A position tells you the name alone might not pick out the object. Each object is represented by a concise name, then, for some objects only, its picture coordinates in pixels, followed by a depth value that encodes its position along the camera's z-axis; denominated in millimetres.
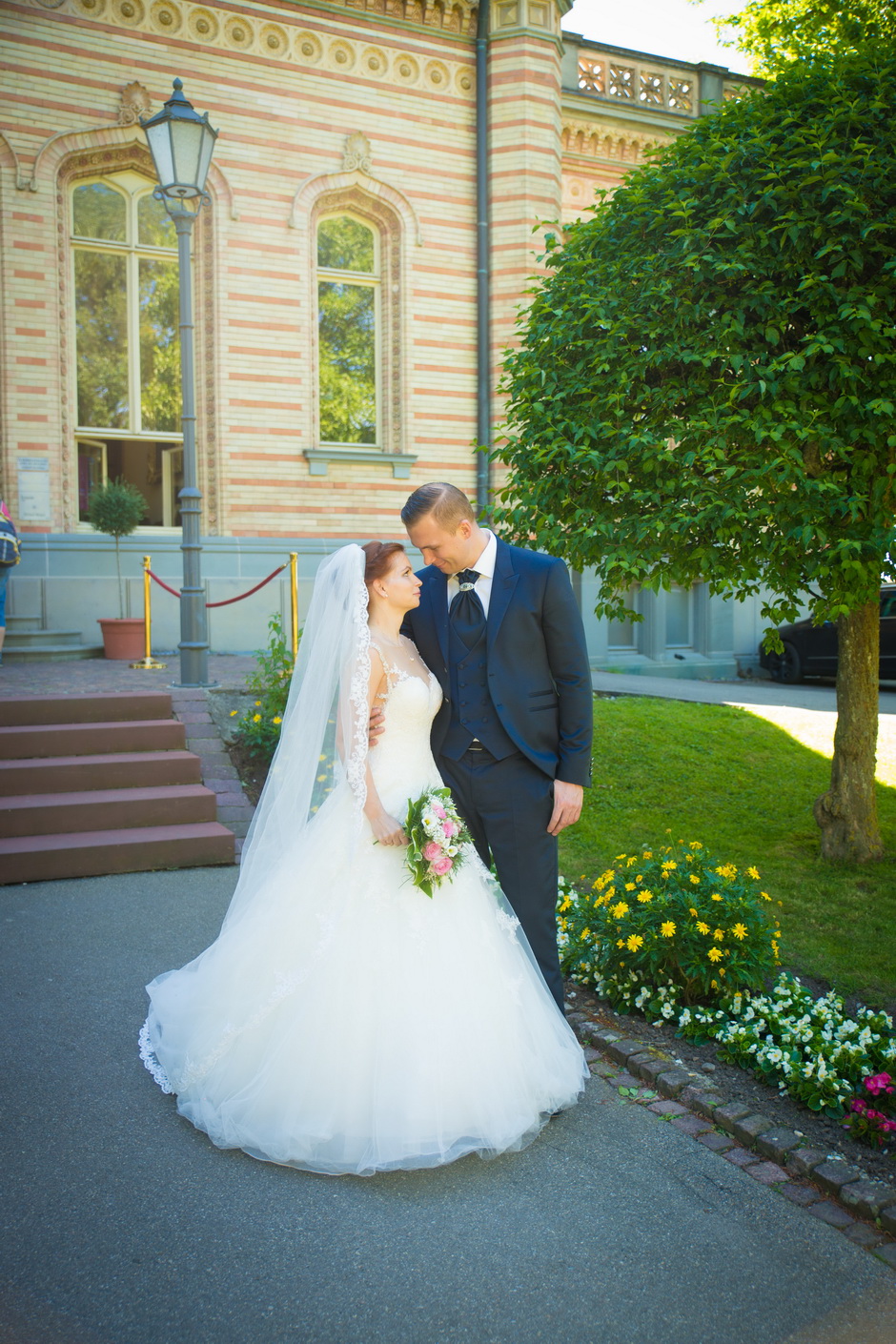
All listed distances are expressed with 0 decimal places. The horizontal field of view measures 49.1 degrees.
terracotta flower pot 11523
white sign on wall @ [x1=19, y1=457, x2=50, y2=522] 12078
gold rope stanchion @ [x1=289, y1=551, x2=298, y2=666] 9633
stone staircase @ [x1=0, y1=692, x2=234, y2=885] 6426
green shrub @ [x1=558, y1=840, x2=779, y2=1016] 4289
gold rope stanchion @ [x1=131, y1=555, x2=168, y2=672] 10531
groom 3619
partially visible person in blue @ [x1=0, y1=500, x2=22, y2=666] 9766
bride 3238
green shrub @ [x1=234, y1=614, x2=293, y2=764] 7875
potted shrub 11543
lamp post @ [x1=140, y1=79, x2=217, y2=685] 8617
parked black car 15094
